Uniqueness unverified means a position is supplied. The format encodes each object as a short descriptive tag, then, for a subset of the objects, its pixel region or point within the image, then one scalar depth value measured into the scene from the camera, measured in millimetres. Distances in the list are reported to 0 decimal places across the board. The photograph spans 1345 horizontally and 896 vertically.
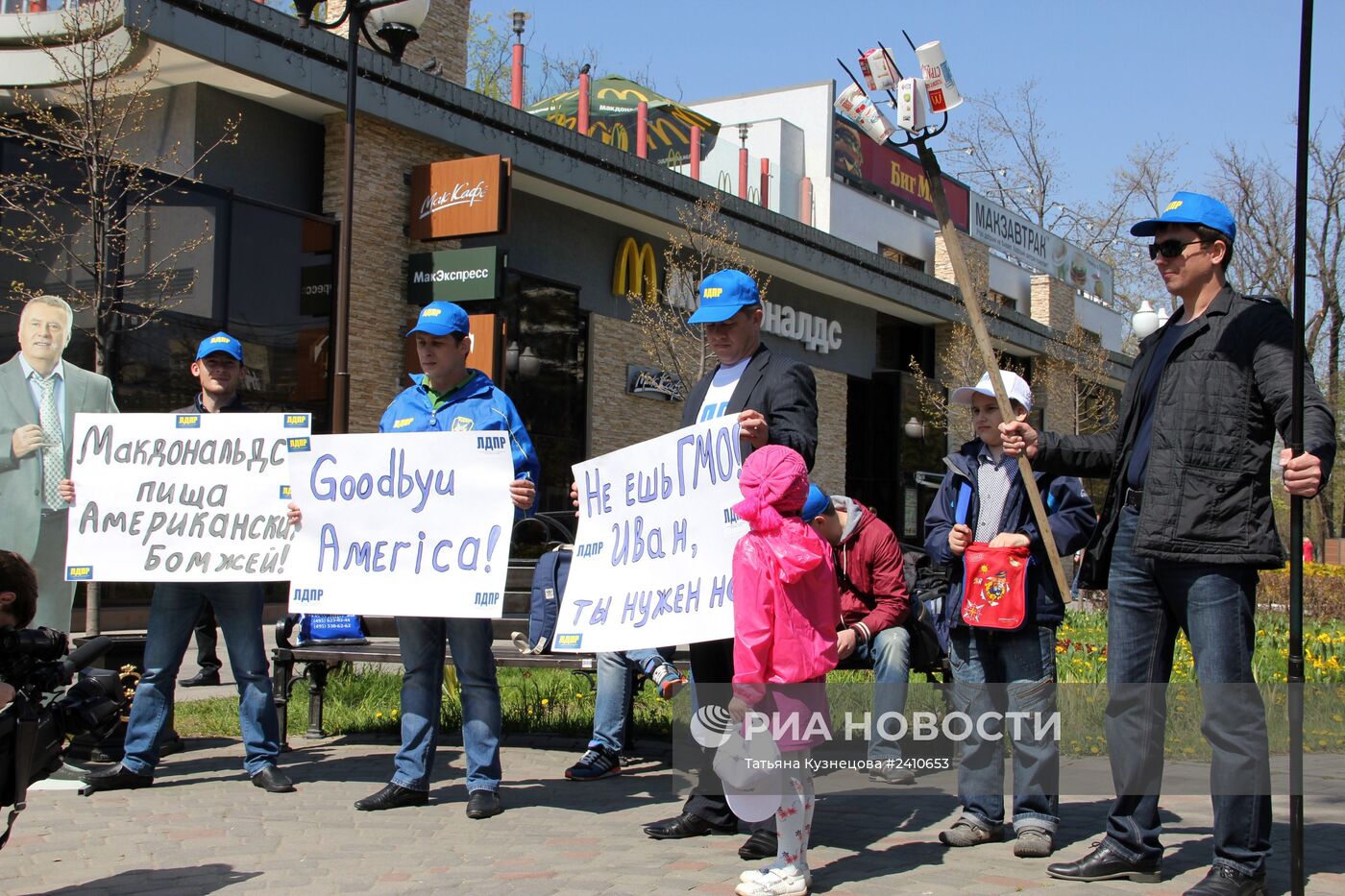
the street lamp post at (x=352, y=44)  11750
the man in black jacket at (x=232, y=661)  6348
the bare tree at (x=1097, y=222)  50125
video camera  3961
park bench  7156
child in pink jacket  4484
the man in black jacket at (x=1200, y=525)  4305
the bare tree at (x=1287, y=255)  40688
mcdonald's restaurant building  17328
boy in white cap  5137
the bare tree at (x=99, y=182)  12391
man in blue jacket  5891
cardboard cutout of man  6879
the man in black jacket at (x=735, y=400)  5234
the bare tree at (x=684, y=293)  24281
